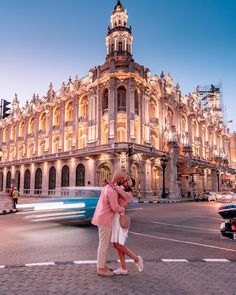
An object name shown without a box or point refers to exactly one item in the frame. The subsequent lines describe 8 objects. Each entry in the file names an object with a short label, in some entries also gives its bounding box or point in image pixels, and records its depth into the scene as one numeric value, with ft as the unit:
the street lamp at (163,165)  118.83
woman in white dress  15.72
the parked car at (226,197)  97.92
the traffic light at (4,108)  49.83
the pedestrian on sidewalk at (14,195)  63.78
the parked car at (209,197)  122.87
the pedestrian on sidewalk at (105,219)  15.43
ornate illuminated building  125.59
